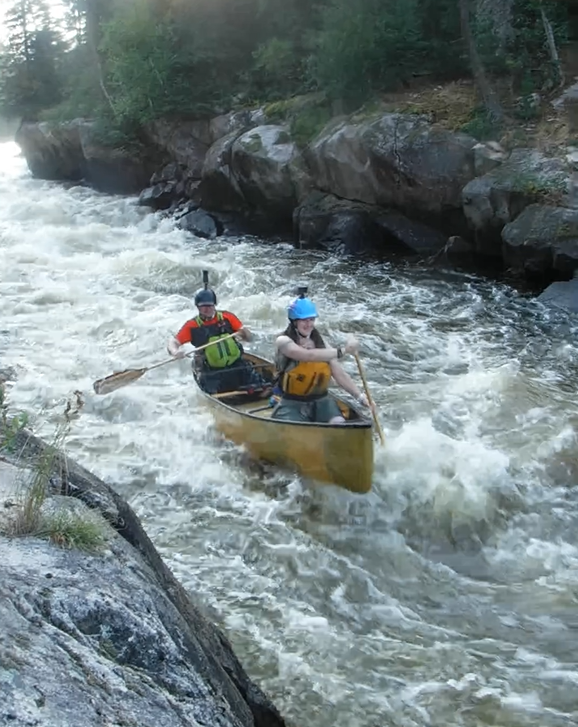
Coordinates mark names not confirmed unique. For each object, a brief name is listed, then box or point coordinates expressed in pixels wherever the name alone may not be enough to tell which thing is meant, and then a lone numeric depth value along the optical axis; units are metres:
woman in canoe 6.19
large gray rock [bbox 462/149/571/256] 11.05
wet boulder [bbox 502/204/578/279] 10.48
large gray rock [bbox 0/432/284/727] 2.18
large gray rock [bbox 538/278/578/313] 10.25
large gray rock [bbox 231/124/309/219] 14.99
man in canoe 7.55
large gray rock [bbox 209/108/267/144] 16.77
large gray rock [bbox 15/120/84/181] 23.64
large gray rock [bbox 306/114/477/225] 12.33
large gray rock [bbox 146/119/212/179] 18.38
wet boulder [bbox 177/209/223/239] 16.22
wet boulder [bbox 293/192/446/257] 13.32
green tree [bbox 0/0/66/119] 29.59
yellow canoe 5.84
